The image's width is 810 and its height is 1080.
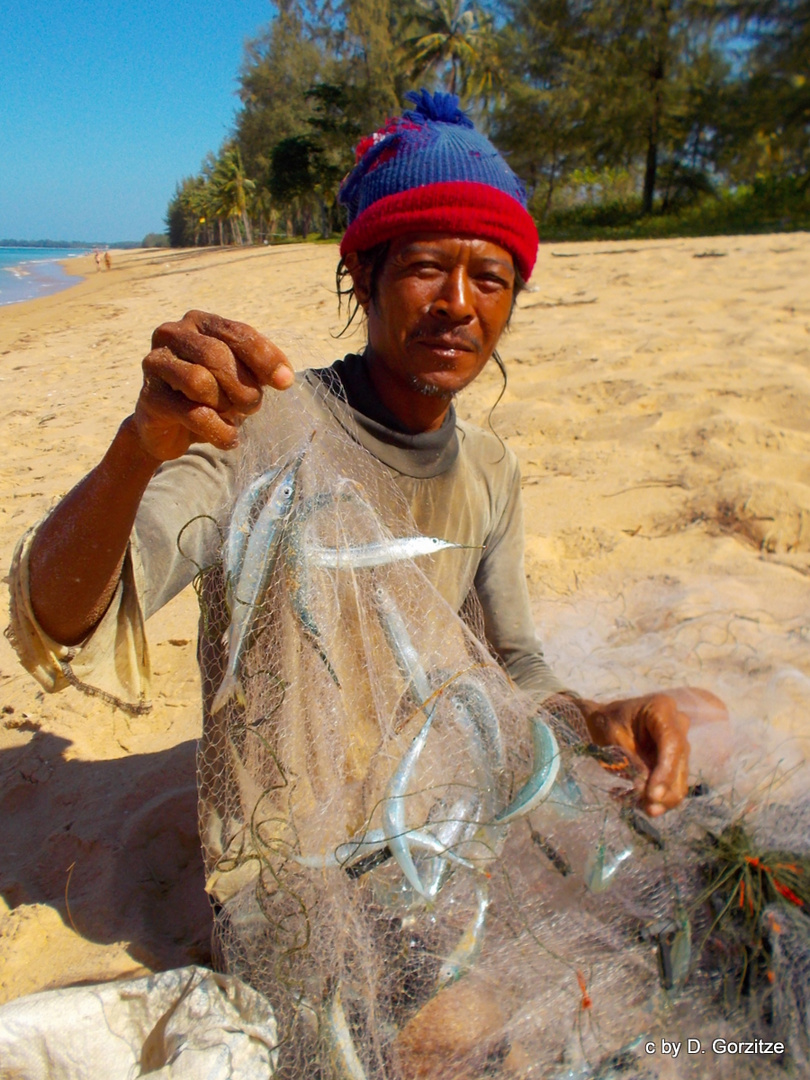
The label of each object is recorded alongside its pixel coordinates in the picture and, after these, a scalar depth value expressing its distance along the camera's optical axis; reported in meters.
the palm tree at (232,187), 44.06
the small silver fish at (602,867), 1.50
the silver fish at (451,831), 1.34
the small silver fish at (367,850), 1.29
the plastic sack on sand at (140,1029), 1.32
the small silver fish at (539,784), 1.35
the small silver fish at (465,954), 1.40
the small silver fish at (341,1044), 1.31
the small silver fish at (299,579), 1.32
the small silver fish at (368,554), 1.35
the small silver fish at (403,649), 1.40
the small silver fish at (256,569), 1.30
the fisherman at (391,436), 1.19
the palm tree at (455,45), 33.69
